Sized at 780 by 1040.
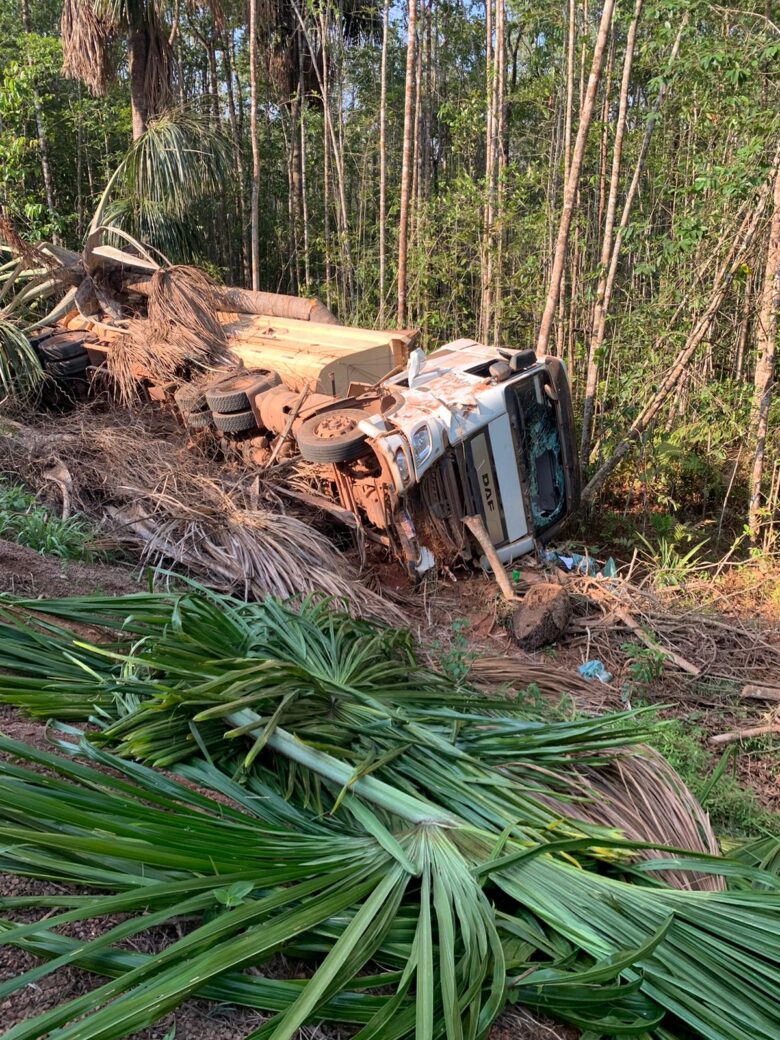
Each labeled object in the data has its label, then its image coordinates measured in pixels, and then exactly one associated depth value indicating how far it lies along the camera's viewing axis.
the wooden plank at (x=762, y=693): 4.91
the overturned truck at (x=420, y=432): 5.61
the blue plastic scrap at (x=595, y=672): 5.05
